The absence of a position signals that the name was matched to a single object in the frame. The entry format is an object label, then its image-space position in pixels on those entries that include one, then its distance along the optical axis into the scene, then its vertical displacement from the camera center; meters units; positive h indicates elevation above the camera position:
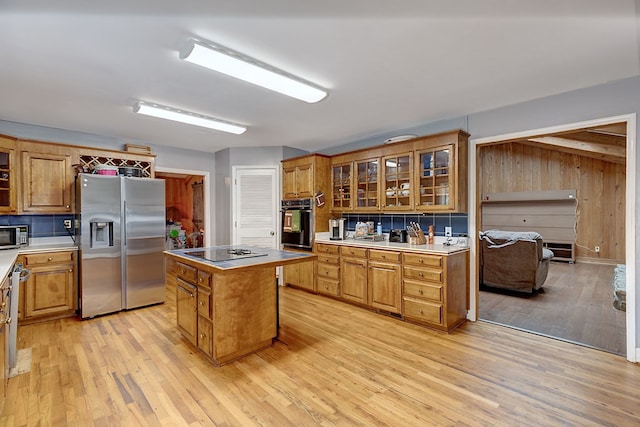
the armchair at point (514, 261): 4.30 -0.74
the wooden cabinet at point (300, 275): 4.62 -1.02
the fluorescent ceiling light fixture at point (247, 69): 2.00 +1.09
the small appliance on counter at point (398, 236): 4.07 -0.32
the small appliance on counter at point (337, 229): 4.55 -0.25
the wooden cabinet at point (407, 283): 3.14 -0.83
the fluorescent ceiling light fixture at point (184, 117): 3.12 +1.12
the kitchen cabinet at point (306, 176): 4.64 +0.60
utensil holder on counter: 3.82 -0.33
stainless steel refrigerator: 3.59 -0.37
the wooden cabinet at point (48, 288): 3.35 -0.87
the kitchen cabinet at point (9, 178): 3.46 +0.43
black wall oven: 4.65 -0.17
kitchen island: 2.44 -0.77
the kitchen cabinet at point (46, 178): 3.58 +0.45
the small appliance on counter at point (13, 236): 3.43 -0.26
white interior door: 5.19 +0.14
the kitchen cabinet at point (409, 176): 3.43 +0.48
